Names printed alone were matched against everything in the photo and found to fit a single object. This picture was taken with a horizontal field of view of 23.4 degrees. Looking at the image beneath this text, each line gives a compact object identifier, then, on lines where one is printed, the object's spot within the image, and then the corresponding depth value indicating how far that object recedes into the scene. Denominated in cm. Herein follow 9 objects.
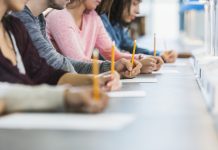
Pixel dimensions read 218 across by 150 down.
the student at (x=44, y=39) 218
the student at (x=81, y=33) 279
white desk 127
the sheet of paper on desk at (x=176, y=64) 327
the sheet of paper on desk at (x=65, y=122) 129
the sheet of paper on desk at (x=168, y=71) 278
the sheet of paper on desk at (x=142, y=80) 234
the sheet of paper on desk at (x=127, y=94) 187
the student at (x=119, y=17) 349
